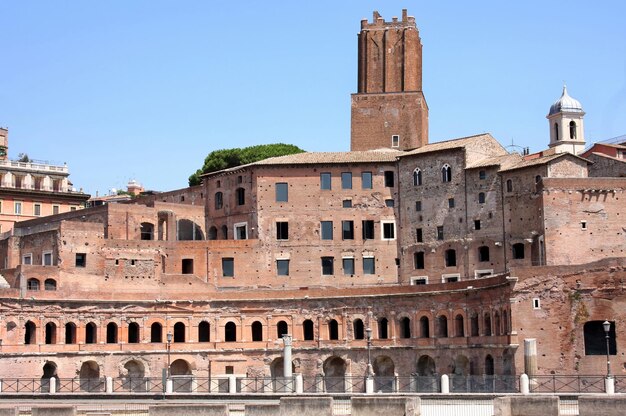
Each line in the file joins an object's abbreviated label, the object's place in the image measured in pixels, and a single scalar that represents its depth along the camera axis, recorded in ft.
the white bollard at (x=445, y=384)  168.66
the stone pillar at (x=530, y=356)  197.57
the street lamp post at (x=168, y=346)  215.37
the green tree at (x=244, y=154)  327.47
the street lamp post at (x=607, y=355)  172.76
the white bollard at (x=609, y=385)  162.20
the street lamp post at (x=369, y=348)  216.74
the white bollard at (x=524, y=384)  162.29
